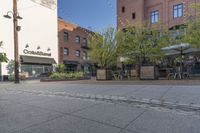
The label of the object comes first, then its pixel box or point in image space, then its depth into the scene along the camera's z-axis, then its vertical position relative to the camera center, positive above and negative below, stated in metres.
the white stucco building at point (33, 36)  17.07 +5.08
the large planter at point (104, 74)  11.34 -0.52
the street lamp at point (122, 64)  11.66 +0.43
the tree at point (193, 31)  10.67 +3.21
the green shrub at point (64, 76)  13.09 -0.74
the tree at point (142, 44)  11.74 +2.34
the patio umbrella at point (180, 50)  9.59 +1.40
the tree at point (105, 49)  12.82 +2.05
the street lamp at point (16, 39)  11.64 +2.84
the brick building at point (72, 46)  22.77 +4.24
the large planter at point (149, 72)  9.57 -0.34
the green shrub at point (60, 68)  19.33 +0.12
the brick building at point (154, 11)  18.78 +9.18
